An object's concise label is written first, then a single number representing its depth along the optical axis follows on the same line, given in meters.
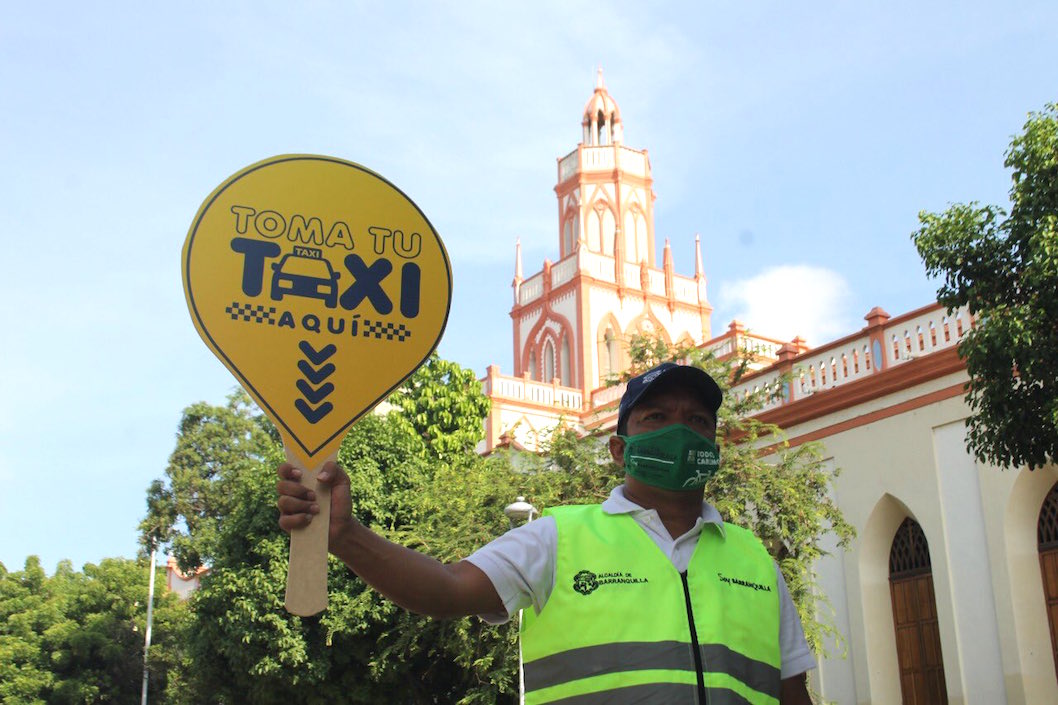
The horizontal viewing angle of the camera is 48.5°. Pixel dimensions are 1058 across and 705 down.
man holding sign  2.90
